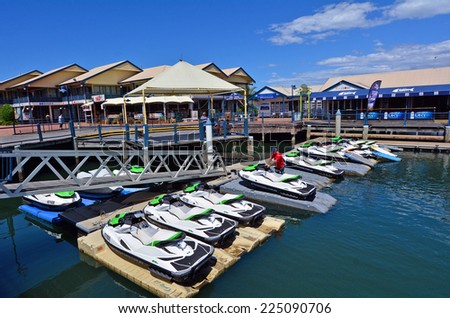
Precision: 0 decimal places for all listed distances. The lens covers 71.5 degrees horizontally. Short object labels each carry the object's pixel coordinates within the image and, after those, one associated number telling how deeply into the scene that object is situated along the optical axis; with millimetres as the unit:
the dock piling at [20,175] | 16036
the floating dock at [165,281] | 6277
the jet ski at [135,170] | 13188
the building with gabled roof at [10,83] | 45969
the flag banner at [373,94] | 26594
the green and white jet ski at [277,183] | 11164
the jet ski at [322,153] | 18359
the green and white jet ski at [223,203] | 9117
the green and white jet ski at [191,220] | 7807
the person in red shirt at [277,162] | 12922
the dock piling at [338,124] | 25339
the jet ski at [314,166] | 14852
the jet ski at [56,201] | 10742
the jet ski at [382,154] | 19036
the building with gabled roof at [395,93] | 27203
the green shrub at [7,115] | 36688
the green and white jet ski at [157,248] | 6266
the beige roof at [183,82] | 15262
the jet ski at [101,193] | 12086
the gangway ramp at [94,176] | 8130
